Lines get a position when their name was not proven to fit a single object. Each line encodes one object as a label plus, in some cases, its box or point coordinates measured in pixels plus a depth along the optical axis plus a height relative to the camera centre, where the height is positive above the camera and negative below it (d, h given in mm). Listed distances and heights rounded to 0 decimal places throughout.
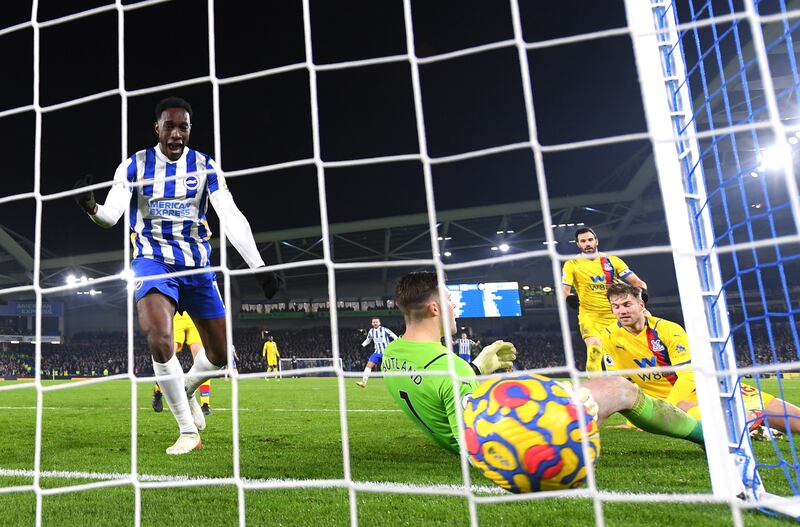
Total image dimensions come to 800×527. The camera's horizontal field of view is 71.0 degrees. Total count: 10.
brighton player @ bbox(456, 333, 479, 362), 16344 +208
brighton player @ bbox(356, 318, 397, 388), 11317 +519
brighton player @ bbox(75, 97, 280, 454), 3212 +822
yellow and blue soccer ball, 1708 -270
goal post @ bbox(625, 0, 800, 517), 1969 +340
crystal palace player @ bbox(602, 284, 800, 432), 3966 -32
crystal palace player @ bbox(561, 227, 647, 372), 5598 +551
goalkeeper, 2408 -148
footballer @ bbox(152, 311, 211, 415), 6488 +504
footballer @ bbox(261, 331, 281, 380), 16344 +512
